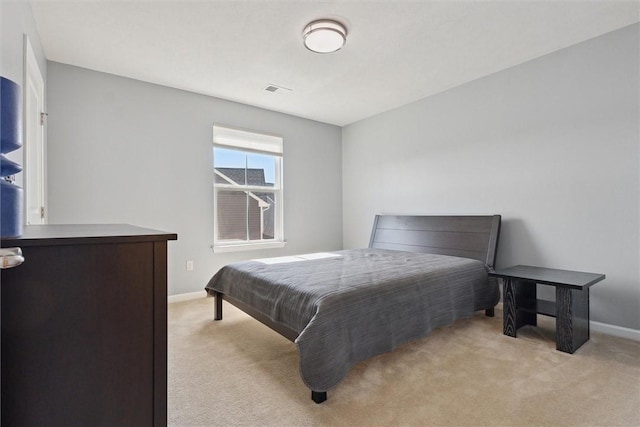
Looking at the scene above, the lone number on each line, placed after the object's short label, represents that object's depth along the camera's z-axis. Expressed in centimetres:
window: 395
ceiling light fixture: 233
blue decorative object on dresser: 78
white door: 206
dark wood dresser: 76
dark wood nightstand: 222
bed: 175
